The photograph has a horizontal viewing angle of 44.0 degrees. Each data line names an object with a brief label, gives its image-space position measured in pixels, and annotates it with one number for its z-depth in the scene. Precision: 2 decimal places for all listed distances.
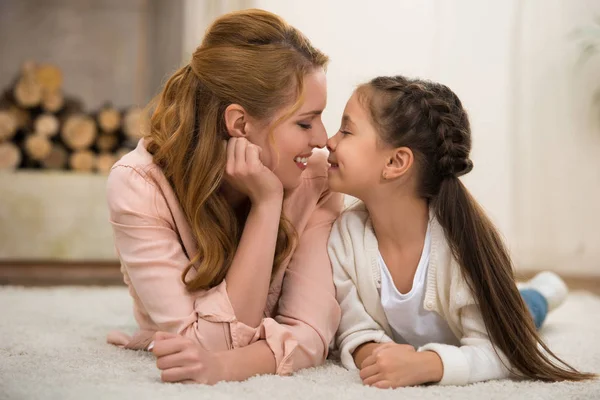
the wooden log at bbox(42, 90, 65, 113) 3.83
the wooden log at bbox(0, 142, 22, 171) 3.70
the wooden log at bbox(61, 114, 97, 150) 3.80
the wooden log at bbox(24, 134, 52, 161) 3.75
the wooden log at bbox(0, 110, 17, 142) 3.72
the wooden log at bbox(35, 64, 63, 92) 3.82
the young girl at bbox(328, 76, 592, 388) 1.46
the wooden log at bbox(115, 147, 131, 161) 3.91
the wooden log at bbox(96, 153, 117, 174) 3.83
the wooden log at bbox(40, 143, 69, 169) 3.76
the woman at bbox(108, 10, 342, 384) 1.48
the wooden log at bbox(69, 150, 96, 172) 3.79
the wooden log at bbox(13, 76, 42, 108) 3.77
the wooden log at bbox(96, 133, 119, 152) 3.91
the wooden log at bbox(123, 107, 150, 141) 3.90
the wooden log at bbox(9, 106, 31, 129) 3.78
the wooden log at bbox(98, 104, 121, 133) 3.88
